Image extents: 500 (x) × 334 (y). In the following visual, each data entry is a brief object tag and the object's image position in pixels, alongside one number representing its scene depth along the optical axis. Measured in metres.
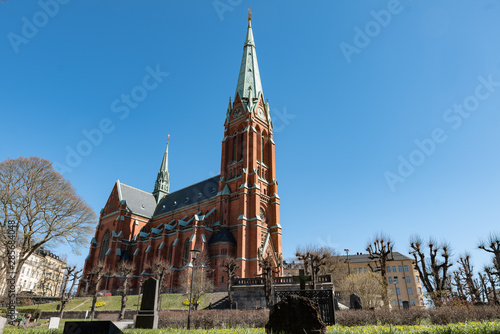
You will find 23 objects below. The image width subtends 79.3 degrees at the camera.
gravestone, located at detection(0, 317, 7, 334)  8.64
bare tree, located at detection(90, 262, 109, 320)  51.94
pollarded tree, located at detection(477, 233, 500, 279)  24.04
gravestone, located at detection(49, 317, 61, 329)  18.26
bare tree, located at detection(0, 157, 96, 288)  24.55
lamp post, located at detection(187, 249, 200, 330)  16.69
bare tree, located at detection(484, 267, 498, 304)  33.12
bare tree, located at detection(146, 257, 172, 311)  34.56
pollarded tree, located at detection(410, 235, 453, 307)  23.17
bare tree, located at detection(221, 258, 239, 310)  31.17
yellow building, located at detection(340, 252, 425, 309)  66.12
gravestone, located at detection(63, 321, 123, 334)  6.90
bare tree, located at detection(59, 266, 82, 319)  33.28
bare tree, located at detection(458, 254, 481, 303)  31.48
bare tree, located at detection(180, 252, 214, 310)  36.78
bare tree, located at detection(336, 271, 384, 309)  36.66
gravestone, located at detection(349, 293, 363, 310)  20.95
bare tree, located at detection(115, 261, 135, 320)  28.60
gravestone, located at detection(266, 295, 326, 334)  7.65
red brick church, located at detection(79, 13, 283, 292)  44.38
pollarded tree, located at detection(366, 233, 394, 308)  27.75
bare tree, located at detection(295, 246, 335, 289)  29.13
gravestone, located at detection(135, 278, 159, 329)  14.61
